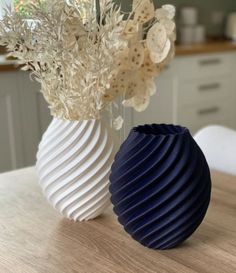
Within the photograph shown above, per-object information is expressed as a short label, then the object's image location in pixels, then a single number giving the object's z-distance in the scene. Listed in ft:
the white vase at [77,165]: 3.01
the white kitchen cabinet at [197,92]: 9.66
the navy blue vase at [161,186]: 2.55
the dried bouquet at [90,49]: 2.77
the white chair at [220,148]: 4.39
